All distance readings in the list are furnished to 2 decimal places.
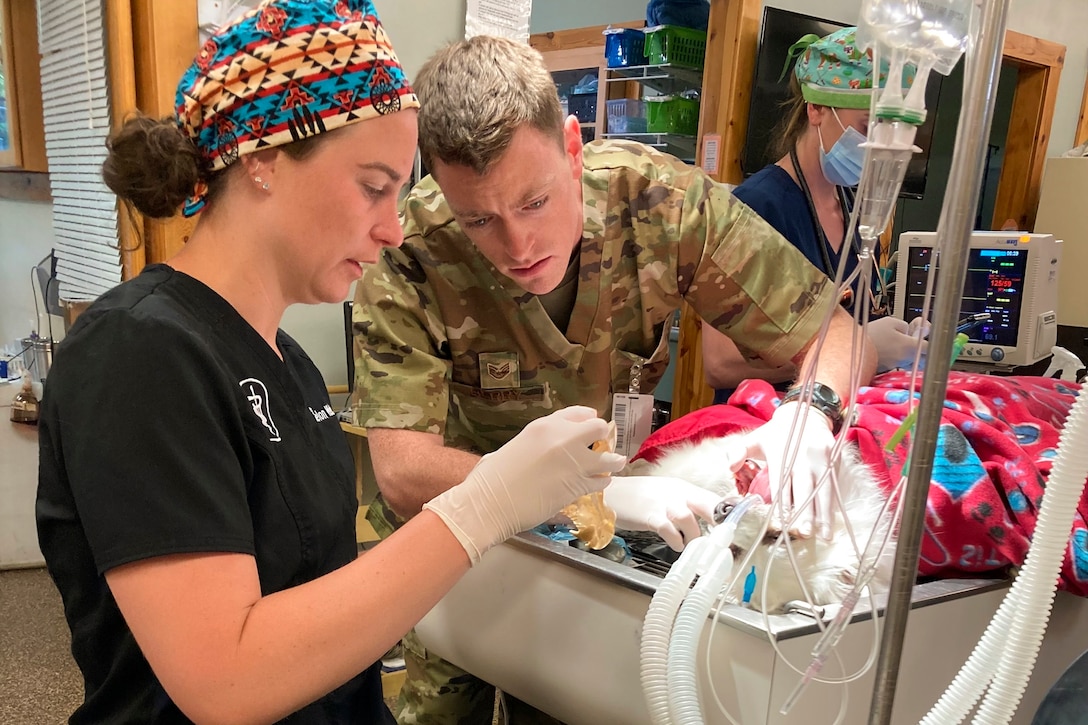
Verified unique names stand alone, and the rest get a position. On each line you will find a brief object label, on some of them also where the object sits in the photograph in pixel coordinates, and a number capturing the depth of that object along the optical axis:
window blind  1.89
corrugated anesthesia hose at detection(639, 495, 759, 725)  0.72
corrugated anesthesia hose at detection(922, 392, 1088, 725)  0.56
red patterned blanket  0.88
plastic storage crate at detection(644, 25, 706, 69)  3.04
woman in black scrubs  0.63
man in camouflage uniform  1.10
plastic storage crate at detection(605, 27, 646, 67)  3.20
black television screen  2.78
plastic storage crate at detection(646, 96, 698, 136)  3.20
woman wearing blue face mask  1.70
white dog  0.81
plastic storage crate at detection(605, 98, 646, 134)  3.36
